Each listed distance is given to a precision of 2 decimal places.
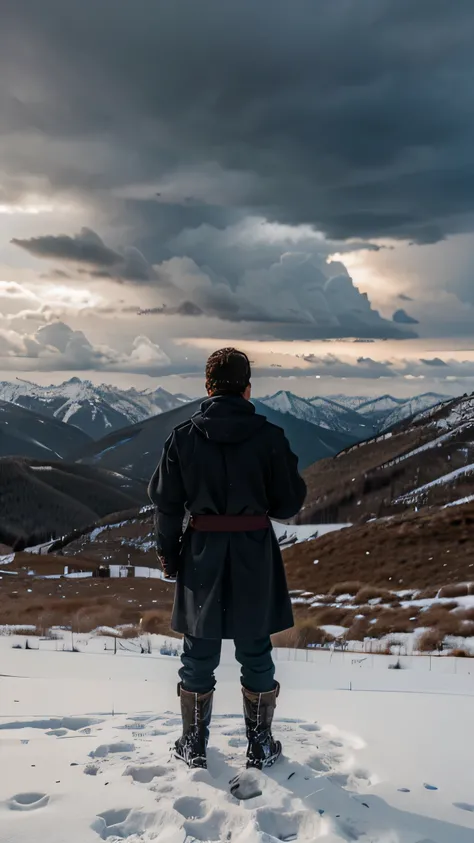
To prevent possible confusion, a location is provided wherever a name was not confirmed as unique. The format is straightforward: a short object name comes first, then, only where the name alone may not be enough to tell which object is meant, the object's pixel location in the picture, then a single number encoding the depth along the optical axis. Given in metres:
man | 4.40
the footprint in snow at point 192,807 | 3.63
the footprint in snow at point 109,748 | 4.40
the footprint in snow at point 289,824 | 3.45
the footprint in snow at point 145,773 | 4.03
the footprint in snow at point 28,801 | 3.54
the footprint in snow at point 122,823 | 3.36
